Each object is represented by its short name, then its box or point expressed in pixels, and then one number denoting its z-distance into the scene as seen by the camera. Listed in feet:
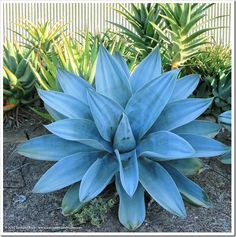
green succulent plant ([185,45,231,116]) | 10.93
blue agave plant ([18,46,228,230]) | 7.07
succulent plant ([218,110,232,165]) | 8.24
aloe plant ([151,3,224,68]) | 12.30
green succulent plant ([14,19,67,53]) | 13.58
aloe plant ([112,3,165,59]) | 13.15
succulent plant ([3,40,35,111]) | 10.52
